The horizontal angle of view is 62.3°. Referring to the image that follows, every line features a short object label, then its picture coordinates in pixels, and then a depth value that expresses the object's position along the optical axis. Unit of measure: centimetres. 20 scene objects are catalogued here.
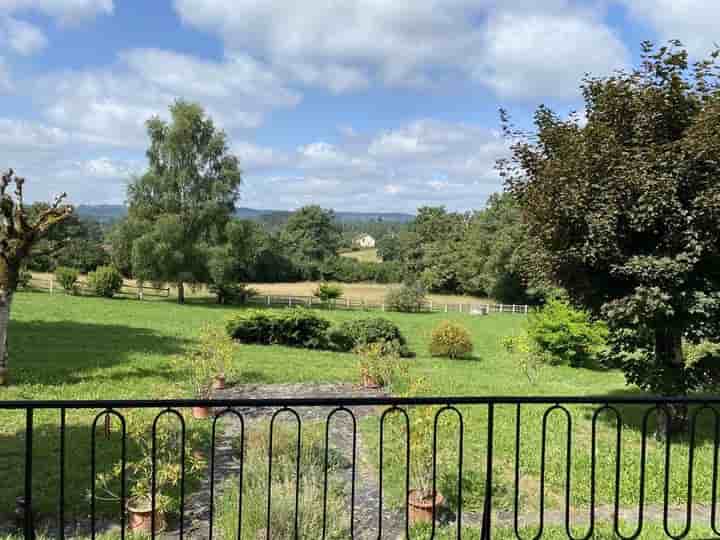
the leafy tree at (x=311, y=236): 6725
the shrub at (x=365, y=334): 1881
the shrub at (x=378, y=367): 1153
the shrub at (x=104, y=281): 3366
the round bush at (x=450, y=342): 1892
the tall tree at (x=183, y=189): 3244
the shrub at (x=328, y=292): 4144
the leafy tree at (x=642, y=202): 684
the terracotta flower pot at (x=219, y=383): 1200
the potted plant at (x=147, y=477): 517
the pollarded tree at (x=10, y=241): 1038
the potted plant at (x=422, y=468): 542
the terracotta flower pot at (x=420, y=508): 539
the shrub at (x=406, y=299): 3994
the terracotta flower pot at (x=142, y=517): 513
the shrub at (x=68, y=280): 3422
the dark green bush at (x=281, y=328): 1933
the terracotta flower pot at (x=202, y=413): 942
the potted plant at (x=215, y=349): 1043
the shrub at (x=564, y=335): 1747
